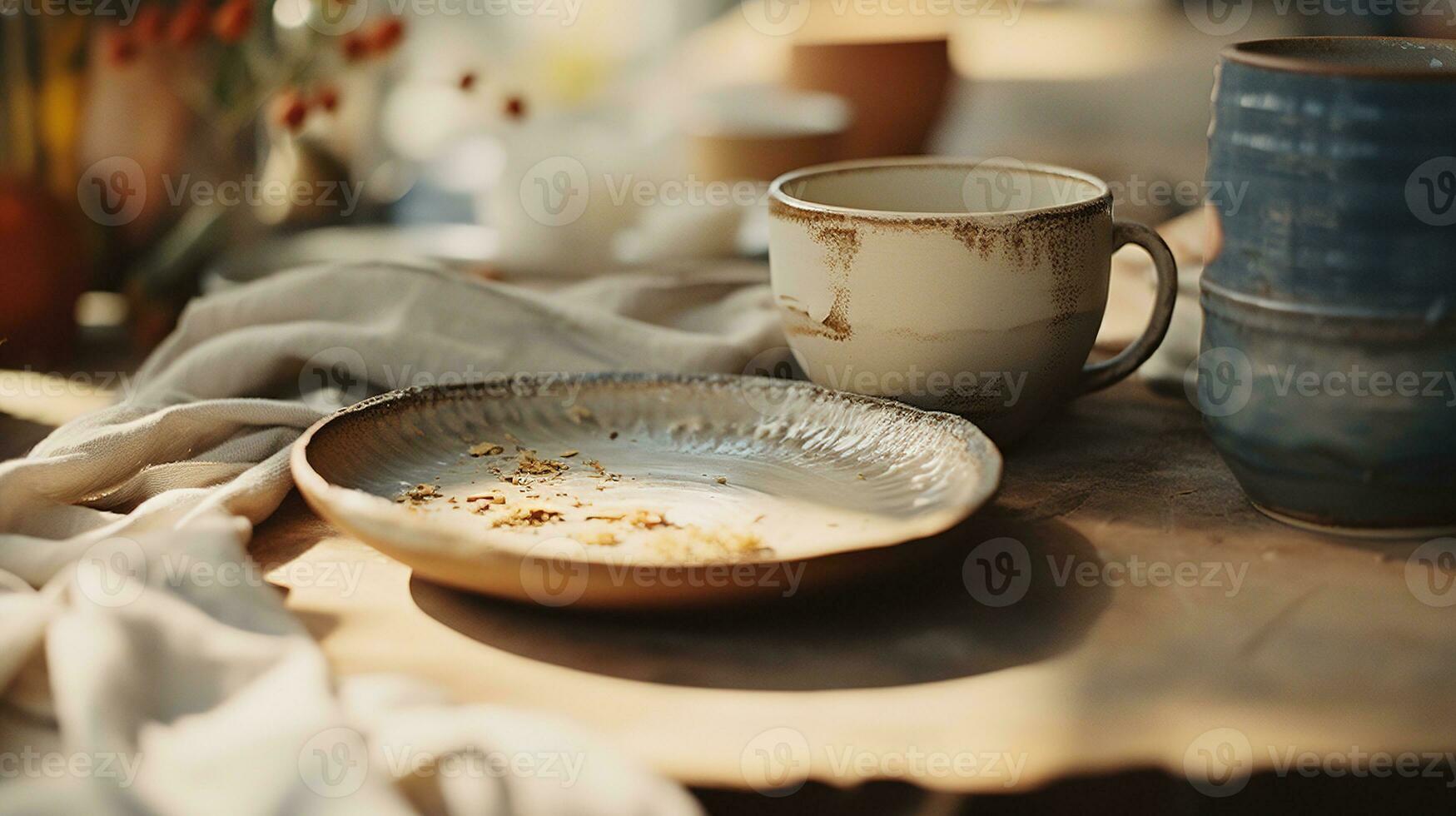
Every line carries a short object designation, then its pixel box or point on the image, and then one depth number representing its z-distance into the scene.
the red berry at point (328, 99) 0.96
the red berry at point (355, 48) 1.02
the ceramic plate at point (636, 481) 0.46
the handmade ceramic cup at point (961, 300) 0.61
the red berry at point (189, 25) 0.95
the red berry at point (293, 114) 0.96
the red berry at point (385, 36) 1.00
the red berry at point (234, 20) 0.94
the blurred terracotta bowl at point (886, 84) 1.32
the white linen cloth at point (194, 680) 0.38
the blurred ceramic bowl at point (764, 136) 1.06
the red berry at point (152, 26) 0.97
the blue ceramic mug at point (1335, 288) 0.49
